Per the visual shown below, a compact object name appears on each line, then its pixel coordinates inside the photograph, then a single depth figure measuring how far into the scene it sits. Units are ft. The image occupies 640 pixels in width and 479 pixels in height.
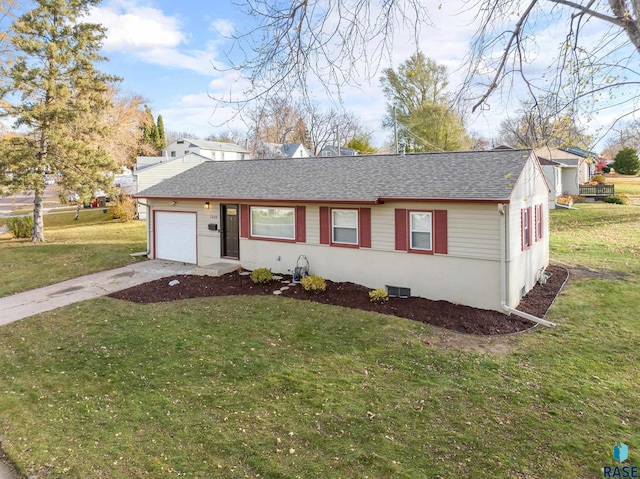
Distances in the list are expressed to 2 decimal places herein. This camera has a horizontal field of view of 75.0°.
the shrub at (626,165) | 131.00
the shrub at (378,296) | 34.76
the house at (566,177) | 106.18
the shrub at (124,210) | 98.53
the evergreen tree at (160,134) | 174.46
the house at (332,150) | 127.77
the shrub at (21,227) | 75.56
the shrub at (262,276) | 40.86
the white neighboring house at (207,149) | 168.70
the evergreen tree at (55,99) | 63.00
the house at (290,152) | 137.39
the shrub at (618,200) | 99.96
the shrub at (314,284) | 37.70
